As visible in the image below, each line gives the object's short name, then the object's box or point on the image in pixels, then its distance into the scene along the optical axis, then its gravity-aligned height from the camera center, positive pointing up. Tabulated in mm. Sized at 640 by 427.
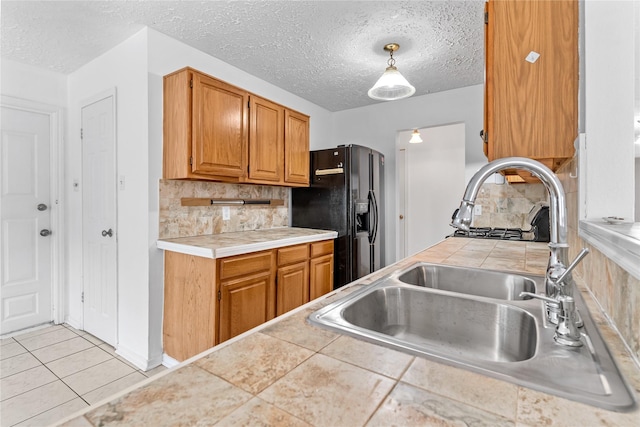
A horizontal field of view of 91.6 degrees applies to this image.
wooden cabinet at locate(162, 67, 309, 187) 2232 +603
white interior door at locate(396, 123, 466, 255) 4168 +363
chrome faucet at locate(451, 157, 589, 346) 687 -31
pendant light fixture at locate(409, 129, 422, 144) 3844 +883
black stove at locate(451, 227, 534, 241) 2580 -222
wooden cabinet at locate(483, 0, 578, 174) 1172 +509
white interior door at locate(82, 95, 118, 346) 2533 -99
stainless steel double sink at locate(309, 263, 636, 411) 521 -288
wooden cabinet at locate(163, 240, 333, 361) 1988 -615
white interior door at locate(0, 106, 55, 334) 2734 -124
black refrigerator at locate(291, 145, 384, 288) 3184 +33
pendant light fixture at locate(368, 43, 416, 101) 2352 +960
